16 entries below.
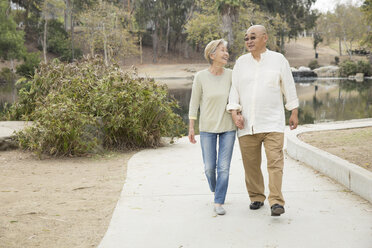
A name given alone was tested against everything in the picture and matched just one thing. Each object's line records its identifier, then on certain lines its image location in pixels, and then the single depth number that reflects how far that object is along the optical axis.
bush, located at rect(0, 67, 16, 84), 44.80
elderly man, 4.59
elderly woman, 4.75
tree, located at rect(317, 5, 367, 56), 69.52
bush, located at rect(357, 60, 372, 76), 49.90
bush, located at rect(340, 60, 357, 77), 50.53
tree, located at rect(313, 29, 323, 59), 66.19
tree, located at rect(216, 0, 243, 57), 46.16
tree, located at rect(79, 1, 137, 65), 50.78
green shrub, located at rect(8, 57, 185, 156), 8.38
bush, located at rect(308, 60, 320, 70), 59.09
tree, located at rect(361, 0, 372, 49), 20.61
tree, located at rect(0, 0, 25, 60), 46.47
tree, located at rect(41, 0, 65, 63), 51.88
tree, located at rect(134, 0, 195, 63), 61.72
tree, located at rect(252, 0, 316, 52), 63.31
